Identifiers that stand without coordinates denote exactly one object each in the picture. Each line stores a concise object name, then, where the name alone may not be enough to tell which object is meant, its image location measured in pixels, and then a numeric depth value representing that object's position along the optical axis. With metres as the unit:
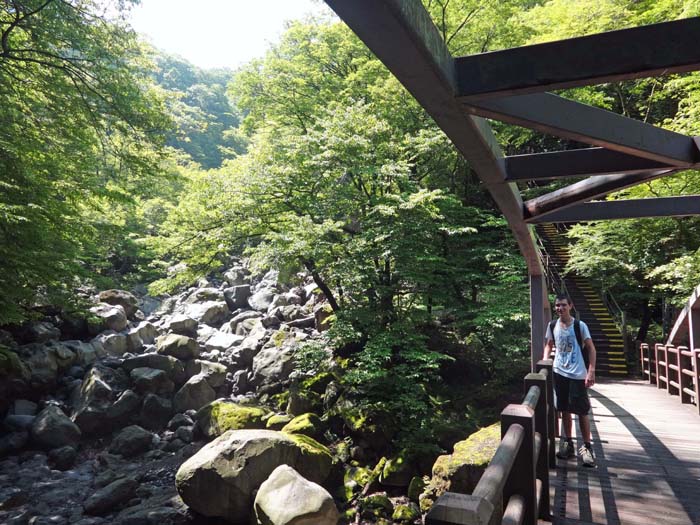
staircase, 13.34
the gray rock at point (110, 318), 16.19
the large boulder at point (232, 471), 7.05
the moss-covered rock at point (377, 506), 7.68
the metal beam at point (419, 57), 1.42
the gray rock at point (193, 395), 12.96
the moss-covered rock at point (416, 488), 8.11
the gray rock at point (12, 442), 10.10
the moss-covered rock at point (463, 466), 6.43
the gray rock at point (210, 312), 19.61
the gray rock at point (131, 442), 10.60
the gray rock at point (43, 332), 13.77
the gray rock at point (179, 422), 11.95
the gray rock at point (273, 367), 13.31
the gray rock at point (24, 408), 11.33
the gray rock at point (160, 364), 13.98
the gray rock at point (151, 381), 13.12
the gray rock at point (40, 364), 12.30
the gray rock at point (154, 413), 12.30
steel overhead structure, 1.58
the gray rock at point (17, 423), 10.87
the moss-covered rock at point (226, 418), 10.21
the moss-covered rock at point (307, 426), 9.75
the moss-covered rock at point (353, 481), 8.44
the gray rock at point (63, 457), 9.91
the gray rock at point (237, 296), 21.14
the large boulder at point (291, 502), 6.19
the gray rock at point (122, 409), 11.80
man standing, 4.17
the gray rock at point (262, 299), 20.23
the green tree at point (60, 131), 6.12
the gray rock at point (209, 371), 13.92
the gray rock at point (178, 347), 15.02
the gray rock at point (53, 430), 10.51
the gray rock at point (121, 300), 18.62
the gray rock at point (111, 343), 15.18
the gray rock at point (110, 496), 7.88
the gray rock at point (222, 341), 16.88
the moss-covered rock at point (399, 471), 8.55
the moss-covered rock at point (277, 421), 10.19
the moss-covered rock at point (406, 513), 7.45
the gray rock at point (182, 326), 17.95
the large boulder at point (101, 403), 11.48
